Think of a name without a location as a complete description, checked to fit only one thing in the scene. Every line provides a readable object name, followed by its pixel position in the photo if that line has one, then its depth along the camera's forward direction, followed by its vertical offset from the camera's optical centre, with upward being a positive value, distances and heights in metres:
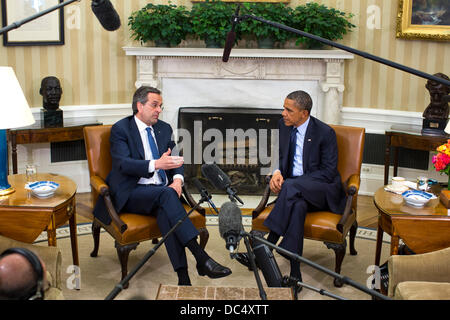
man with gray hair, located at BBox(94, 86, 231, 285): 4.03 -0.90
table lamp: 3.64 -0.30
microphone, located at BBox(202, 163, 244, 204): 2.31 -0.49
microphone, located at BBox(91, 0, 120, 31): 2.77 +0.21
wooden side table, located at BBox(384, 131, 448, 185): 5.71 -0.83
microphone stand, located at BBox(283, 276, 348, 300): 1.74 -0.72
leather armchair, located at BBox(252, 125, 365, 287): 4.11 -1.13
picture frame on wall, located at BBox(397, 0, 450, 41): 6.10 +0.42
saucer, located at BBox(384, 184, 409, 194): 4.20 -0.94
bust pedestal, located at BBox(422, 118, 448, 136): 5.75 -0.67
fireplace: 6.40 -0.41
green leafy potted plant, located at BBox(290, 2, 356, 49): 6.05 +0.39
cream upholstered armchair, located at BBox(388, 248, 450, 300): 3.08 -1.10
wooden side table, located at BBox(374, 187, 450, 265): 3.54 -1.03
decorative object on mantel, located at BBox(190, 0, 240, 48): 6.10 +0.40
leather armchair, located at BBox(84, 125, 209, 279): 4.06 -1.13
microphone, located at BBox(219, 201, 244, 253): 1.81 -0.52
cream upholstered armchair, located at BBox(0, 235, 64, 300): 3.11 -1.07
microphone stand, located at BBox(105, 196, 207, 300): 1.70 -0.67
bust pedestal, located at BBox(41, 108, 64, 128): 5.99 -0.63
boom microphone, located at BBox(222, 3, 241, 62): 2.54 +0.08
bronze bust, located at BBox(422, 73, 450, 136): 5.74 -0.52
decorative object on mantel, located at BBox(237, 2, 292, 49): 6.10 +0.42
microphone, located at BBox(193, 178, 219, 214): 2.36 -0.55
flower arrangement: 3.78 -0.65
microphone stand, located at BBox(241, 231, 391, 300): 1.63 -0.61
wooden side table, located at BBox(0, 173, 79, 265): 3.61 -0.99
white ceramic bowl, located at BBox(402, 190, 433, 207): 3.83 -0.91
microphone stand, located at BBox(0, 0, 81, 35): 2.27 +0.14
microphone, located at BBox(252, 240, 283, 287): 1.87 -0.66
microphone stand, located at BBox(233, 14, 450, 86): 2.05 -0.02
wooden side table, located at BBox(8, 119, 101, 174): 5.73 -0.78
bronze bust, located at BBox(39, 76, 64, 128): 5.96 -0.47
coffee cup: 4.25 -0.90
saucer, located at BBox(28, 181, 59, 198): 3.86 -0.88
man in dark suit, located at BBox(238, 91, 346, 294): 4.13 -0.89
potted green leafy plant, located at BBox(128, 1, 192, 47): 6.11 +0.35
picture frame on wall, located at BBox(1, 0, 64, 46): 5.96 +0.33
